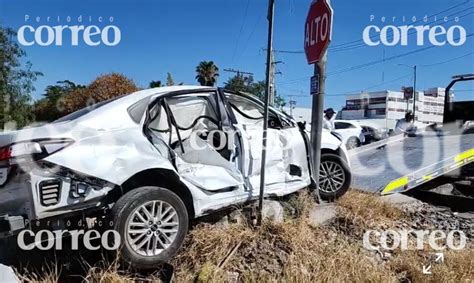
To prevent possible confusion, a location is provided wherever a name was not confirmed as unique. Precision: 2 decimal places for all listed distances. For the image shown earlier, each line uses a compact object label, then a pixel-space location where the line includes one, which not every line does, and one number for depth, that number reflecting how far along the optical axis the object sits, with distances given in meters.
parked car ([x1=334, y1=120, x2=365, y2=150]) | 14.98
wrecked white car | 3.20
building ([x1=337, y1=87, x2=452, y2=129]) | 58.46
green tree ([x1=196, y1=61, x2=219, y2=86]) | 44.68
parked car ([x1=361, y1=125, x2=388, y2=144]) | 17.92
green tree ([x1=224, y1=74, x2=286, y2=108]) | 39.44
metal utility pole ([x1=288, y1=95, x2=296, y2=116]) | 56.84
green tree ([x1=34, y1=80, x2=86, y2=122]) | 30.64
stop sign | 4.88
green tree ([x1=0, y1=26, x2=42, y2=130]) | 19.29
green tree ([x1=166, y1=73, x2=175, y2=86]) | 36.70
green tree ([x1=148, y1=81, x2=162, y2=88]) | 28.98
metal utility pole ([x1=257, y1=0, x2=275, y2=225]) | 4.14
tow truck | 6.07
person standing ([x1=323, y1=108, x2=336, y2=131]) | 10.80
